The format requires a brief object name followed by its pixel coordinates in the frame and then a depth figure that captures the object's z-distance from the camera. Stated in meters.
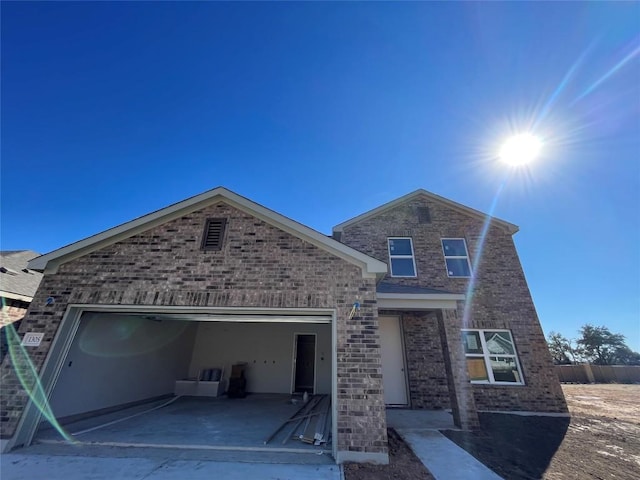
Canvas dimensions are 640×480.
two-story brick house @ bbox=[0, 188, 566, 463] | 5.09
